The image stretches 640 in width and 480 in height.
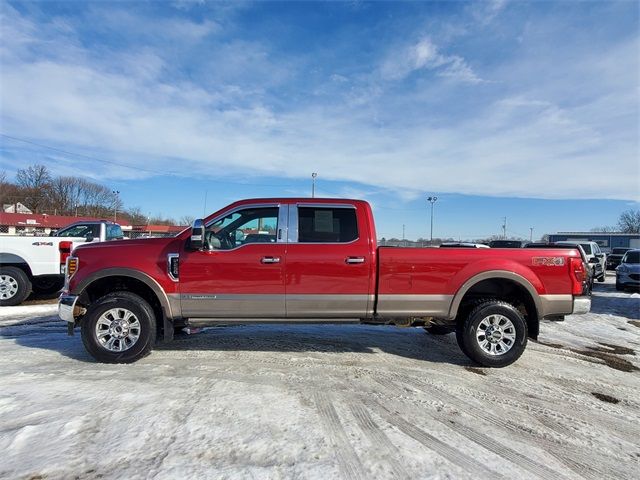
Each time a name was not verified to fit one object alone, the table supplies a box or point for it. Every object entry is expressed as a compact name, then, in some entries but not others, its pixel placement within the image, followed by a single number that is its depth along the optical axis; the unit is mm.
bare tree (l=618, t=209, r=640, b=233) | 86338
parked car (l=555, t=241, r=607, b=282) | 19073
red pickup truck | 5207
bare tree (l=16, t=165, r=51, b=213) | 90875
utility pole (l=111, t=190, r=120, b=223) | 94512
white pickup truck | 8914
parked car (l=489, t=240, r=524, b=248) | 23391
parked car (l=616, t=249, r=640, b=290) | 14935
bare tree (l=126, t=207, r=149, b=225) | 97362
